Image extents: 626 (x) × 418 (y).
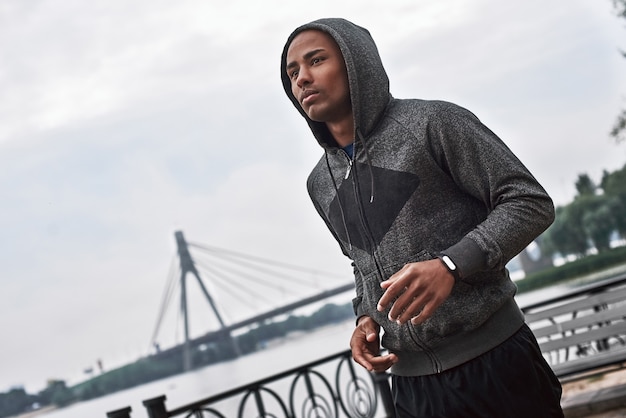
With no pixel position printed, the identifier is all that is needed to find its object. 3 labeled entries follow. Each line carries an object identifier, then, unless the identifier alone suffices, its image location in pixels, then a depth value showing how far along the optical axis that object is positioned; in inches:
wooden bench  141.1
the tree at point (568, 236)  781.9
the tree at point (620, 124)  666.8
